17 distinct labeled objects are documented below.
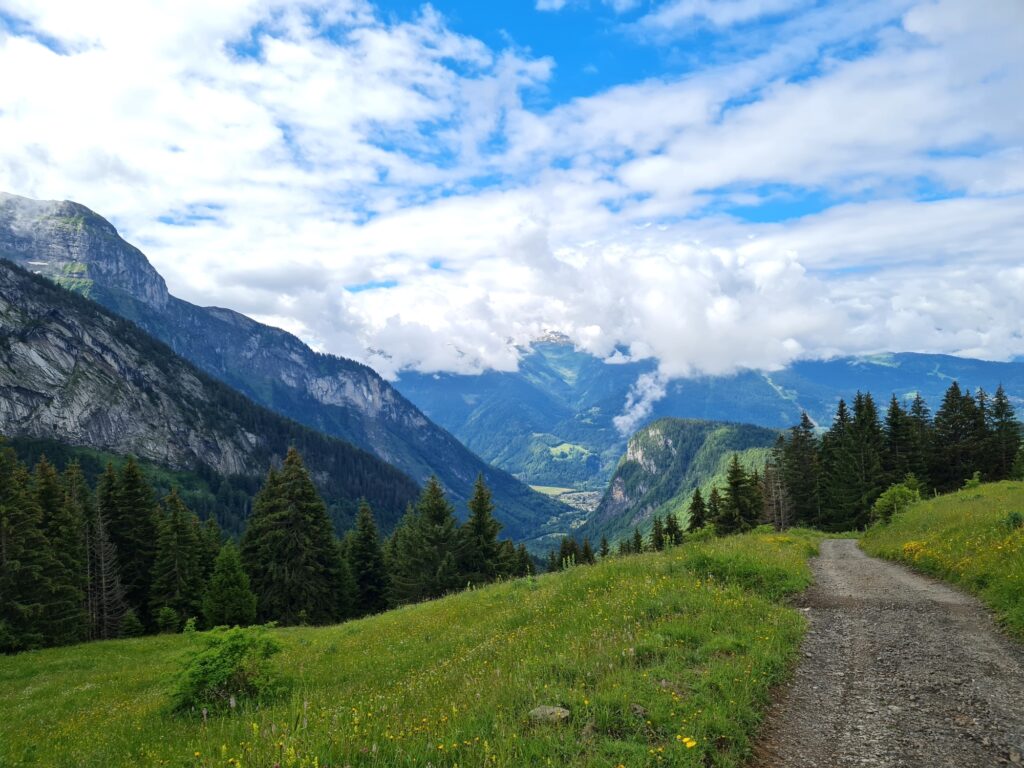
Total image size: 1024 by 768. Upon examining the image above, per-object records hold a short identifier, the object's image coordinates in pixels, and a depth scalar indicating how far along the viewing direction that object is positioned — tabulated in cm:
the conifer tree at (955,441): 5784
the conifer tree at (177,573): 4444
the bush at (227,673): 968
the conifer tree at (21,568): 3075
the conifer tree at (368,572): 5956
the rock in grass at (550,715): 670
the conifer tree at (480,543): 4762
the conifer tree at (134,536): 4612
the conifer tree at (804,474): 6325
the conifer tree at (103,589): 4159
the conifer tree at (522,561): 5845
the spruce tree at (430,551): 4653
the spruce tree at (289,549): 4662
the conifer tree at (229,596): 4078
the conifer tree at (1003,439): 5653
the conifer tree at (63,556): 3391
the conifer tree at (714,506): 6284
